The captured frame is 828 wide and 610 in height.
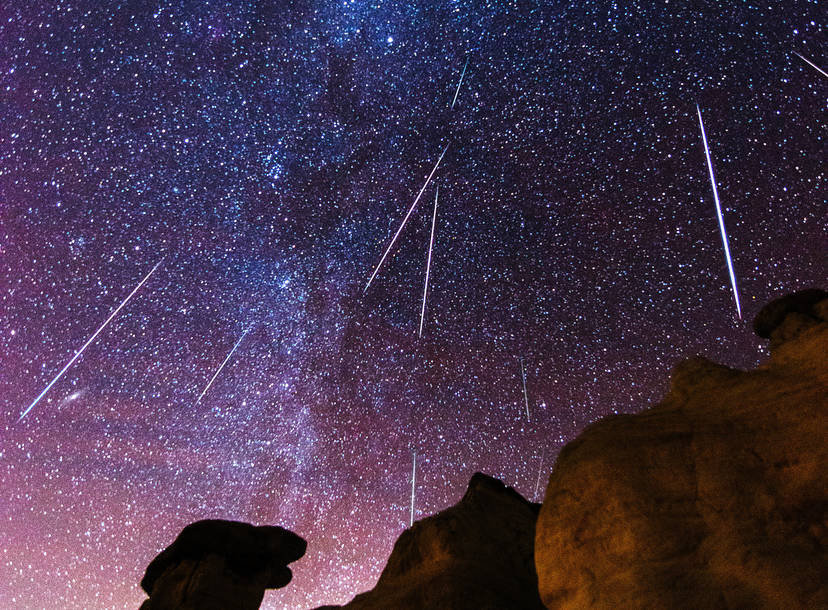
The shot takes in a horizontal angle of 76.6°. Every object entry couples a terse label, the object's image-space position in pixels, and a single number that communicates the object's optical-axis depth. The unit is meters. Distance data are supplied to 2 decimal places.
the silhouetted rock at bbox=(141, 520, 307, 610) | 18.70
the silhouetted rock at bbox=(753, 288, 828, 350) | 10.21
